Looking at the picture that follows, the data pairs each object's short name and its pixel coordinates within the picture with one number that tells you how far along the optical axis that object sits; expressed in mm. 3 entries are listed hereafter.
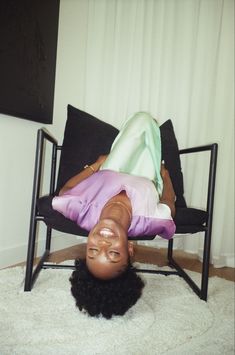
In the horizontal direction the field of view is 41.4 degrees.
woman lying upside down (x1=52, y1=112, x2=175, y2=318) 825
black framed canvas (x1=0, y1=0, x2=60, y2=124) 1273
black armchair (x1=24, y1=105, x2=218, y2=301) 1088
